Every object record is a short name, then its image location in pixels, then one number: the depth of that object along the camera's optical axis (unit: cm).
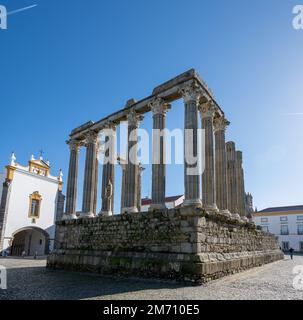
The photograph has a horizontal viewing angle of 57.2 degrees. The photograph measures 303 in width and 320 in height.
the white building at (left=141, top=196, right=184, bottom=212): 4088
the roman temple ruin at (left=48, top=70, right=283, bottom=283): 961
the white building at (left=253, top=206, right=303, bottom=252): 4259
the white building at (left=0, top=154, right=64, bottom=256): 2670
